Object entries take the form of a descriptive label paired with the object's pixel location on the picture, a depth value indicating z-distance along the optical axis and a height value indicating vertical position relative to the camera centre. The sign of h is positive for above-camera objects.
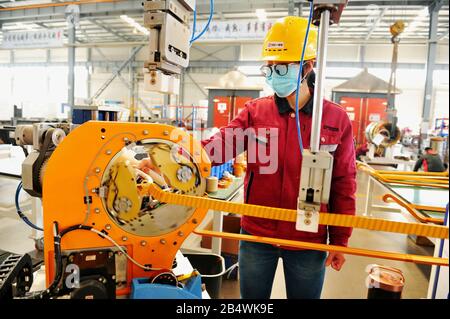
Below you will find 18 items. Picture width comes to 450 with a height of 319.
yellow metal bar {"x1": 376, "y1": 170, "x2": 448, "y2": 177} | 3.17 -0.37
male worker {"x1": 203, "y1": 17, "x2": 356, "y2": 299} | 1.17 -0.11
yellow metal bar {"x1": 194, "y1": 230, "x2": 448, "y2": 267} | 0.91 -0.36
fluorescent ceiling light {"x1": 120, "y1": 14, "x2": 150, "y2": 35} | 9.87 +3.23
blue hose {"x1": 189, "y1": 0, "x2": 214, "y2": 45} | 1.20 +0.40
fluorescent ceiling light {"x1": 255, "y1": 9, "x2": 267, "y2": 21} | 8.47 +3.18
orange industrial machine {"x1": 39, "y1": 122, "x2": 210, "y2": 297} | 0.90 -0.26
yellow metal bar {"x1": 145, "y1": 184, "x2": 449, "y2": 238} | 0.76 -0.22
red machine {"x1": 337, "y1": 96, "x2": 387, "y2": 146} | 7.50 +0.59
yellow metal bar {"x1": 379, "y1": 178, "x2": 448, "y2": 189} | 2.74 -0.42
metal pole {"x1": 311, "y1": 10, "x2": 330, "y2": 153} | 0.73 +0.12
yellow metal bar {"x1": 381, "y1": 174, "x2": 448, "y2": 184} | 2.91 -0.40
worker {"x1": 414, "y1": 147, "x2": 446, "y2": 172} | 4.72 -0.38
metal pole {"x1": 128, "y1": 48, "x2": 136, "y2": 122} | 13.08 +1.97
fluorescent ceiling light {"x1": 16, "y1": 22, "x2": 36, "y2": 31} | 11.05 +3.22
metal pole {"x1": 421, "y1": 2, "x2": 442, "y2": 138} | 5.85 +1.52
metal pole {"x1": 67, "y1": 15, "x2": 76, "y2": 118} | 7.52 +1.10
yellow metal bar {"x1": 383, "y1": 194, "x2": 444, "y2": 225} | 1.73 -0.46
